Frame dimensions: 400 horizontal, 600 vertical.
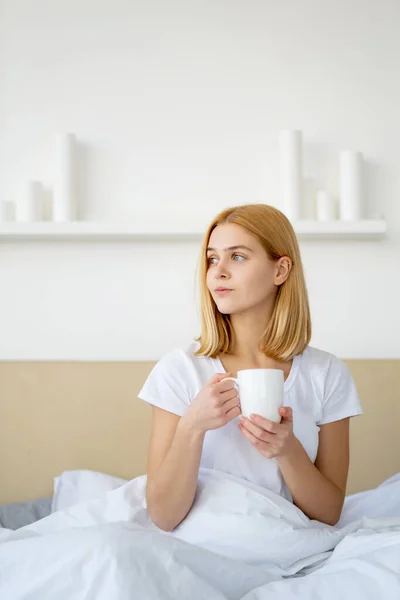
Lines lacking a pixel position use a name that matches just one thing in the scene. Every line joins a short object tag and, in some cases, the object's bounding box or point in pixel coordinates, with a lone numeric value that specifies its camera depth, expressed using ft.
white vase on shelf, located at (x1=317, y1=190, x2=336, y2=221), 7.02
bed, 3.25
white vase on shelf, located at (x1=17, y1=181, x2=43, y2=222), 6.94
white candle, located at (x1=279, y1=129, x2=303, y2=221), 6.93
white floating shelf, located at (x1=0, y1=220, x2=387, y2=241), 6.82
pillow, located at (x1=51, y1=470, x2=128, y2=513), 6.16
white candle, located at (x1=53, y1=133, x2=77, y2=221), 6.95
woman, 4.22
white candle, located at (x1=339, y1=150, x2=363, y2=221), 6.97
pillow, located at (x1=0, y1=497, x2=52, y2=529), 5.88
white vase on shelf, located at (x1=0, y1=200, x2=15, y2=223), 6.96
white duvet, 3.17
